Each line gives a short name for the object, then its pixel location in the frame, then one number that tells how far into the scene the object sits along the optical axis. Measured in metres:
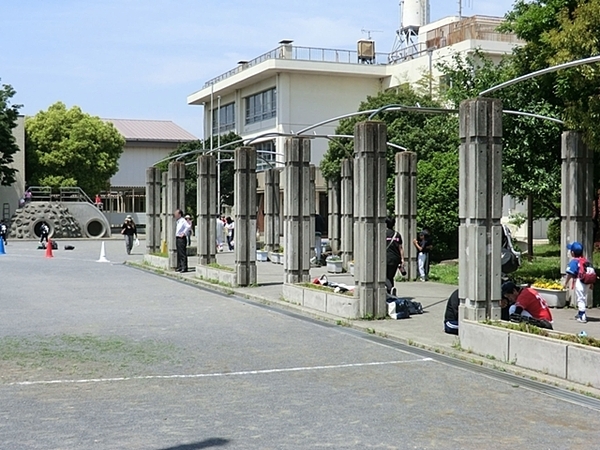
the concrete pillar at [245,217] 22.70
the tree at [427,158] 35.00
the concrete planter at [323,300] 16.31
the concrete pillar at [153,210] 34.19
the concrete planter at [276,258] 33.59
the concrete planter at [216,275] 23.00
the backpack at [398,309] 16.14
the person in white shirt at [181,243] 27.98
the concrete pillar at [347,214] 29.47
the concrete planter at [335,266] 29.07
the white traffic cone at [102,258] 35.50
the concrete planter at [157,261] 29.65
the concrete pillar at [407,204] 25.52
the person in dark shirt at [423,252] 25.17
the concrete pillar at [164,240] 36.66
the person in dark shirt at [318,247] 33.28
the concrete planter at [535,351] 10.13
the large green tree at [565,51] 17.47
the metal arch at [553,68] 11.27
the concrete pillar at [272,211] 37.11
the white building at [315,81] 60.38
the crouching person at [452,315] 14.01
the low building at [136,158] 90.25
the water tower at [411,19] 65.00
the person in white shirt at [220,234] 44.19
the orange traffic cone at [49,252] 38.25
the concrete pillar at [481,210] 13.12
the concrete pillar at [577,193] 18.78
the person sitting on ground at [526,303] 13.34
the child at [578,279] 16.12
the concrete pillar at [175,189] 30.37
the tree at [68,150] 76.56
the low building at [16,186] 75.81
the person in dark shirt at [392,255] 18.39
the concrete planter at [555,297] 18.30
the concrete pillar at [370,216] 15.98
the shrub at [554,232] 43.69
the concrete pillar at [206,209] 26.97
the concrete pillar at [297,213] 20.22
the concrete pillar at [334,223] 36.16
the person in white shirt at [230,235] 44.06
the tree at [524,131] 24.28
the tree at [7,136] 69.44
